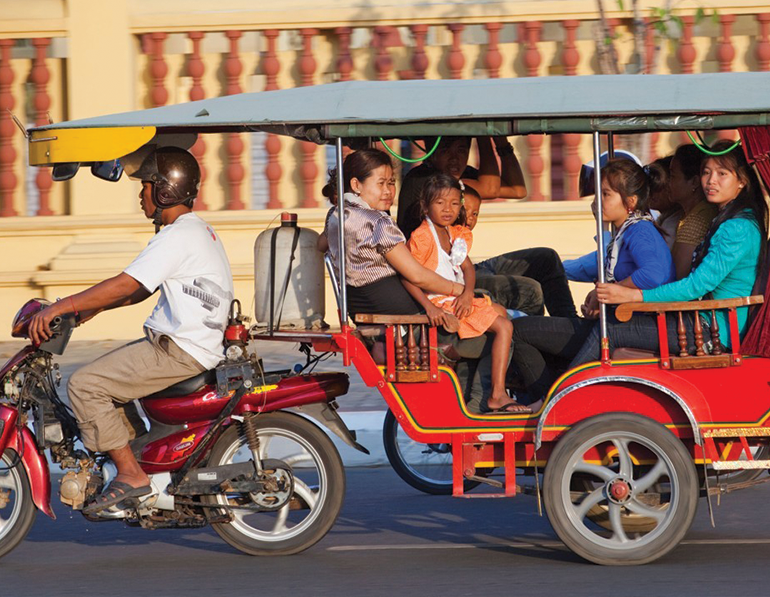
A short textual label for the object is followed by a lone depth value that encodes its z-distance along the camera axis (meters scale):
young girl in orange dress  11.21
